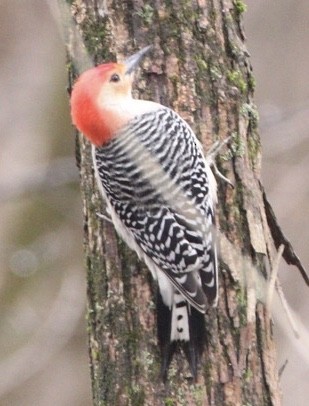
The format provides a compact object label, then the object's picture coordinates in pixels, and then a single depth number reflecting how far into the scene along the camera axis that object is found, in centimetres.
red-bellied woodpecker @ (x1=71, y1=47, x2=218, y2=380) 886
